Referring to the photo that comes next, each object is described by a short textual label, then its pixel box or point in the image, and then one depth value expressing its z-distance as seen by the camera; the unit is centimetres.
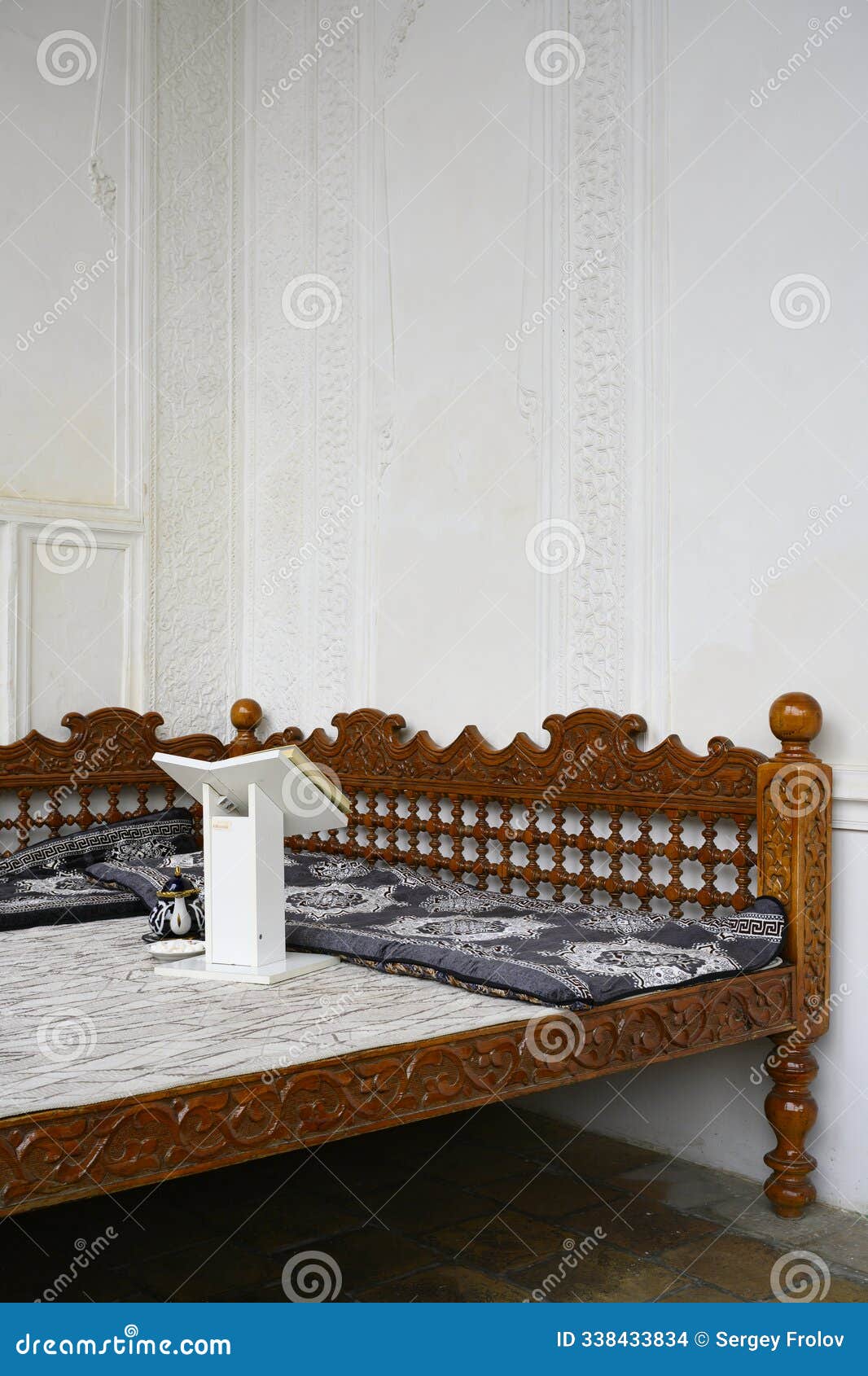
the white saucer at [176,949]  267
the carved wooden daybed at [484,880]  178
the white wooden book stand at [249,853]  246
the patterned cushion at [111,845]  371
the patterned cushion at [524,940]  235
